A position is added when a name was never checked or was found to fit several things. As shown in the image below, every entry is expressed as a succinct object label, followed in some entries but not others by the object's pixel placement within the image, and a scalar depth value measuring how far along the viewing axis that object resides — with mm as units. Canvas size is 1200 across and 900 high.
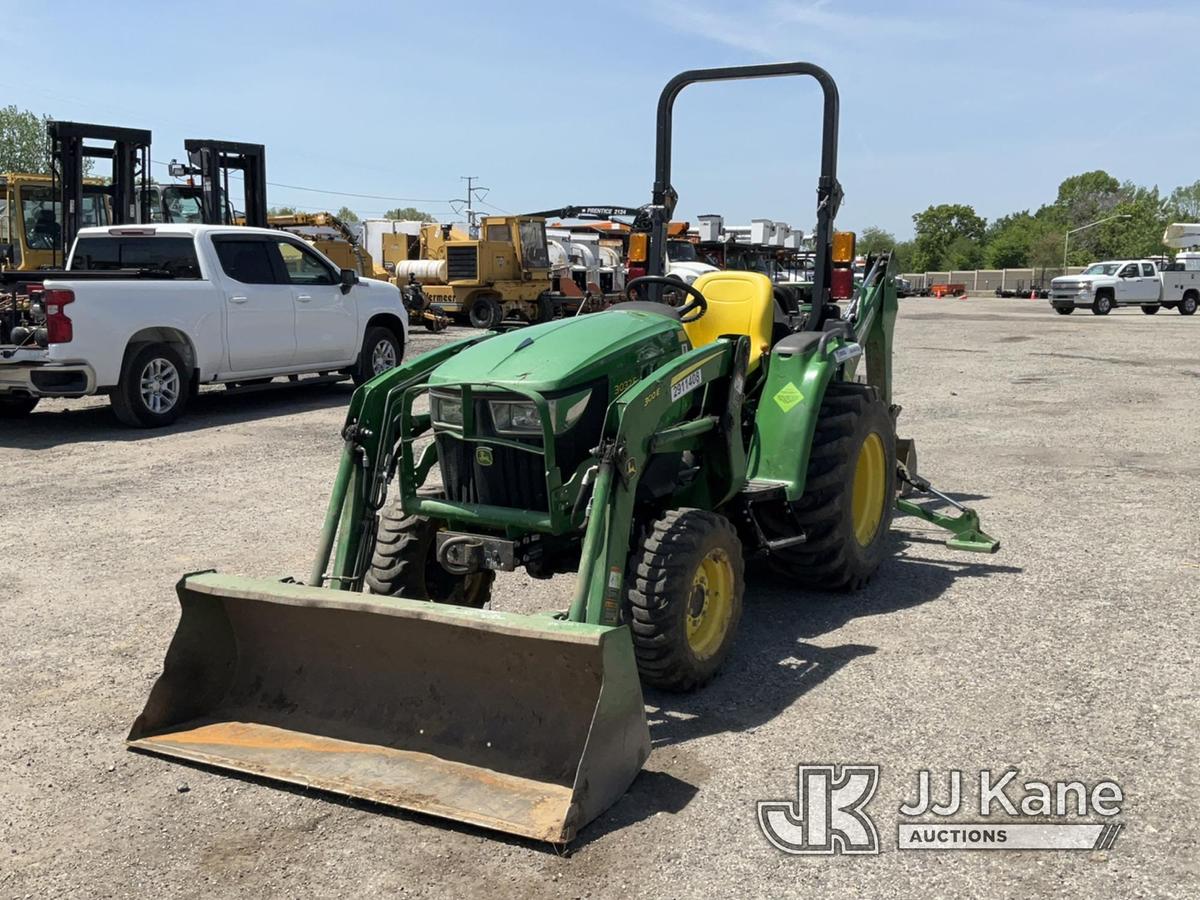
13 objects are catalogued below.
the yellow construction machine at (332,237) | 23422
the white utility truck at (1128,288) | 37094
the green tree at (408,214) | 107456
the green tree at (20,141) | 57406
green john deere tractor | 3881
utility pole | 30703
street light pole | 84044
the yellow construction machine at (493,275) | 25875
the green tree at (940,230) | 103812
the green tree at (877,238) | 71525
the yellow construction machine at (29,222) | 18516
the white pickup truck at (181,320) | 10812
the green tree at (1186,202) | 124812
